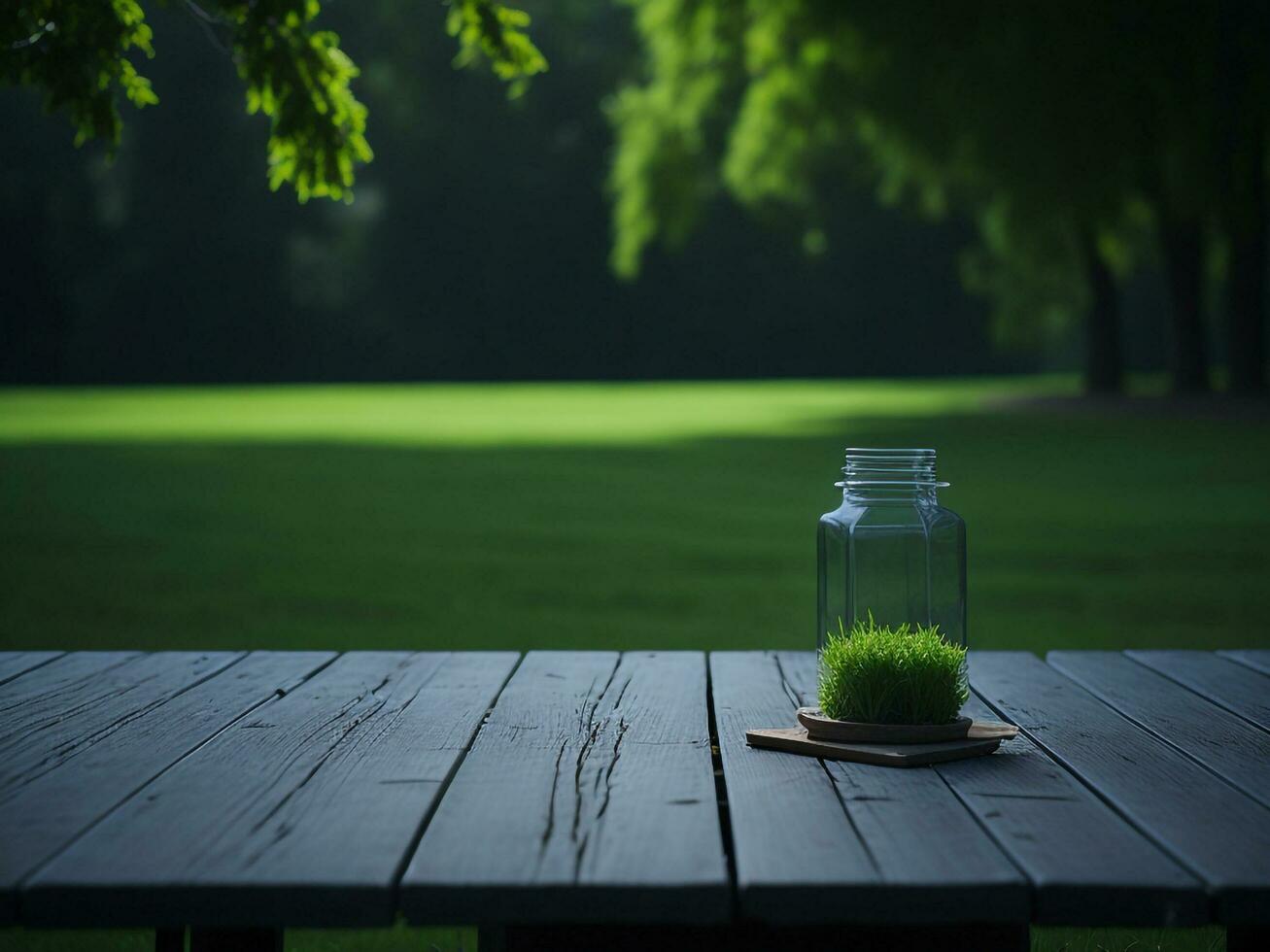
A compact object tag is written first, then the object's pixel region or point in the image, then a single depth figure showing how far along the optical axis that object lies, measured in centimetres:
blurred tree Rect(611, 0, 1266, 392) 1582
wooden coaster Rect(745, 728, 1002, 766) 219
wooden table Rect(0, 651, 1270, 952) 164
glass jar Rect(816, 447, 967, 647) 251
